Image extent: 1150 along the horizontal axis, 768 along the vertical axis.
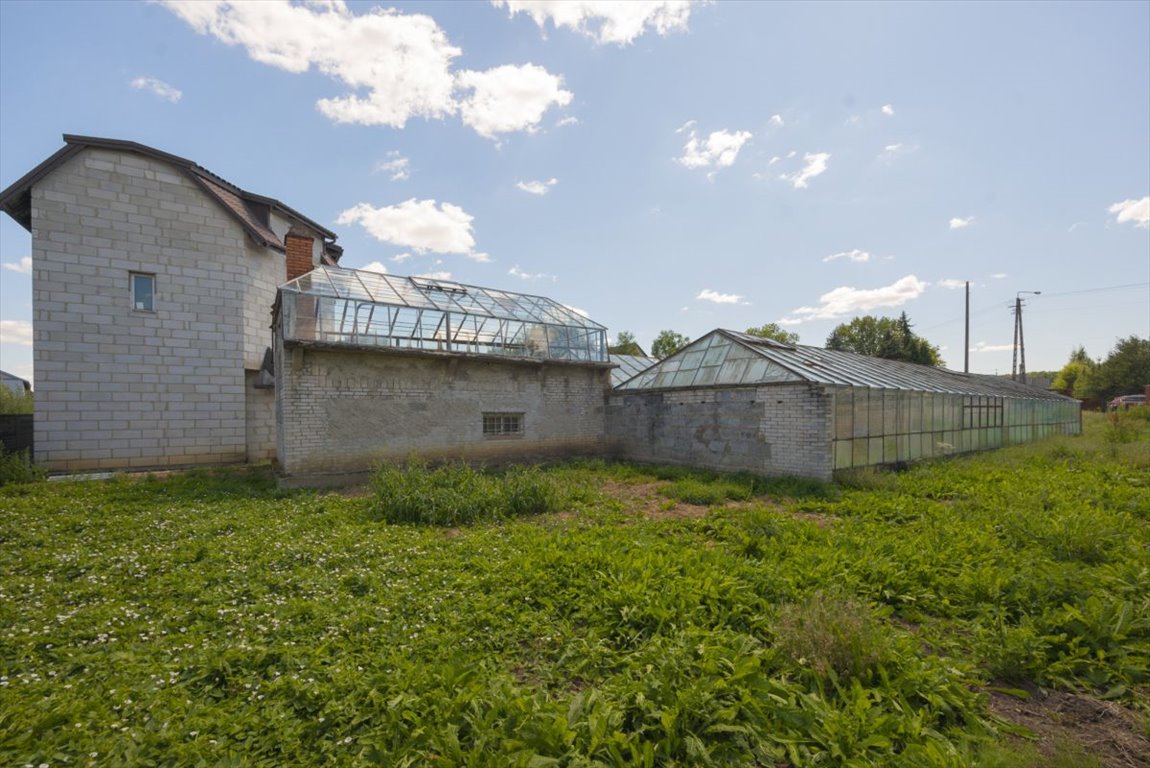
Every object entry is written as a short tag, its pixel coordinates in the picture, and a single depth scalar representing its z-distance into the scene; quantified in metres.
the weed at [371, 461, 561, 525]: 8.05
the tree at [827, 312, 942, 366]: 39.38
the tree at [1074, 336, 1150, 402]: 37.12
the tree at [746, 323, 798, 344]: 45.97
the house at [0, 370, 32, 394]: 33.22
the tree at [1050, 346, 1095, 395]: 45.65
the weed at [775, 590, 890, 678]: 3.57
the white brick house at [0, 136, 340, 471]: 11.80
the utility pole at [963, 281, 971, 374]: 29.25
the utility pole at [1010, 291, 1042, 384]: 31.75
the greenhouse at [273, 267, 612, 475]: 11.11
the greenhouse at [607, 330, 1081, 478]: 11.27
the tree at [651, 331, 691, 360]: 50.81
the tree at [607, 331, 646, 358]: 46.54
